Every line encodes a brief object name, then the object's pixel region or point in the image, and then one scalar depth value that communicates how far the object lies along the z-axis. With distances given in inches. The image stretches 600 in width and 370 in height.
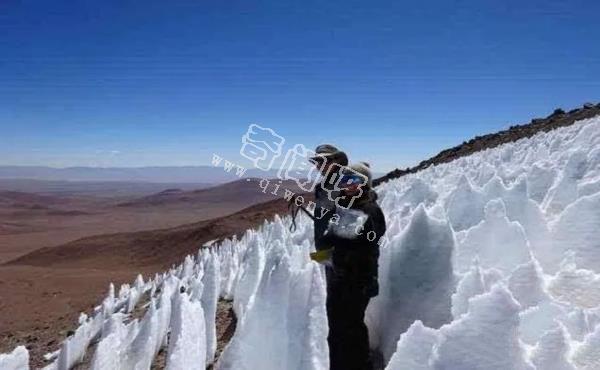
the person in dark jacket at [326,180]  139.3
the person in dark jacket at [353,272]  122.6
